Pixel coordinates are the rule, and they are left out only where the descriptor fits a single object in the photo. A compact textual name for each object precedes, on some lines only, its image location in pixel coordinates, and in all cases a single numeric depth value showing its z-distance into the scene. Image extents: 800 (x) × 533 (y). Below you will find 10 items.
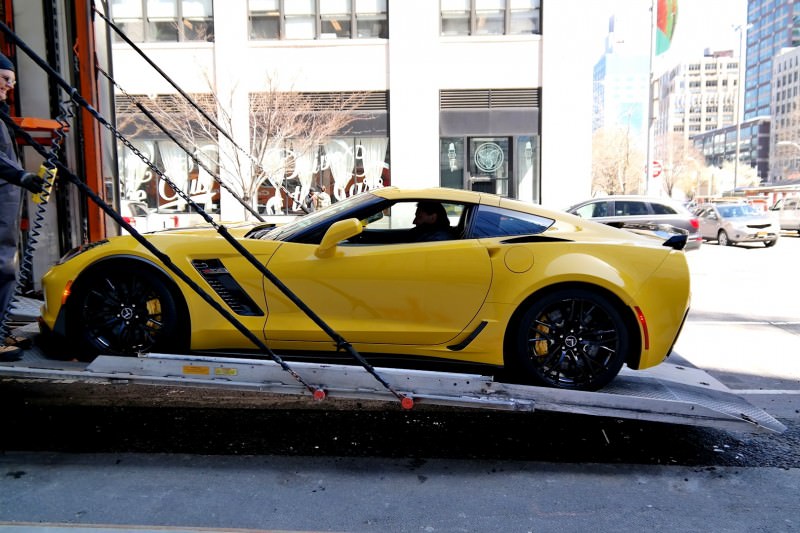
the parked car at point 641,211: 16.30
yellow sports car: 4.42
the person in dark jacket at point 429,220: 5.02
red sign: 26.60
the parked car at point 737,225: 22.03
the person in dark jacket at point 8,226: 4.48
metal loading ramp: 4.02
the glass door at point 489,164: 21.92
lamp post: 43.09
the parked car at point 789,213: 28.43
